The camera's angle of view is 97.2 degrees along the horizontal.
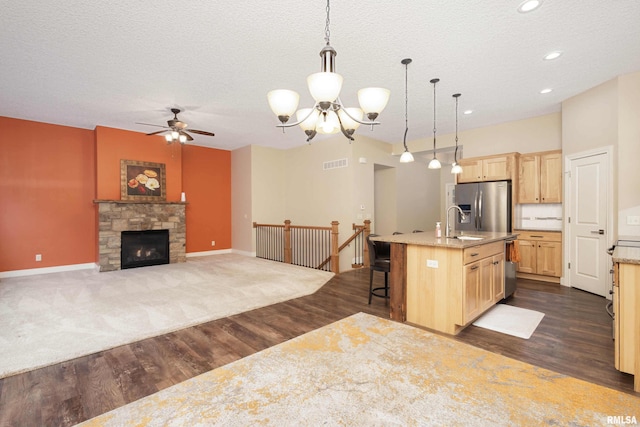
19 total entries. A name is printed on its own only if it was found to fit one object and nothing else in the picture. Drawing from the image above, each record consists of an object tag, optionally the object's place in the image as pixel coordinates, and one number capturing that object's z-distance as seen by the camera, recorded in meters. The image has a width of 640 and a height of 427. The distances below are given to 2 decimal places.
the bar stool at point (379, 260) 3.85
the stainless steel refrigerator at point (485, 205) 5.38
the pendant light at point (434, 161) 3.94
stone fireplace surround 5.98
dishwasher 3.96
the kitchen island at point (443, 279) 2.95
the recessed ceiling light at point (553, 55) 3.25
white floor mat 3.04
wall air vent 6.77
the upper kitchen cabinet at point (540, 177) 5.07
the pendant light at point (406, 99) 3.40
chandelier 1.86
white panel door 4.14
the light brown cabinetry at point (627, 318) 2.06
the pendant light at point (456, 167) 4.36
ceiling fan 4.70
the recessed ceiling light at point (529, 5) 2.46
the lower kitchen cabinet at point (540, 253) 4.95
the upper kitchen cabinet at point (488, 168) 5.45
